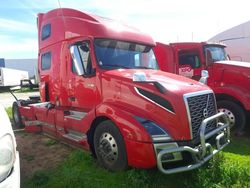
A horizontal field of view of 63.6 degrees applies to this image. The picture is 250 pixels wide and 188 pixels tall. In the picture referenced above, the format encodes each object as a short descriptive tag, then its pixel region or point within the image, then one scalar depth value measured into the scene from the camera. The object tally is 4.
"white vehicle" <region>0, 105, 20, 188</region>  1.59
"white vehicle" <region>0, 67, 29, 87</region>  18.11
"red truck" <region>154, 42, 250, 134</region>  5.00
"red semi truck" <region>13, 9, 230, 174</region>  2.86
